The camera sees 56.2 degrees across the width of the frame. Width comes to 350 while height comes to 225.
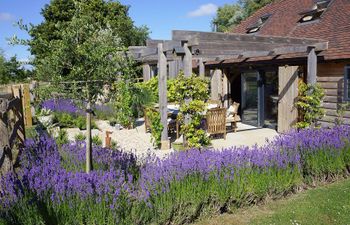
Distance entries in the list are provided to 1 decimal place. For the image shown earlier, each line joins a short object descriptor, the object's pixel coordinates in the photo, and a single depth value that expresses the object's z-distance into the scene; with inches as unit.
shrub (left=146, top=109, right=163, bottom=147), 379.8
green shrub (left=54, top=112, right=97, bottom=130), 514.6
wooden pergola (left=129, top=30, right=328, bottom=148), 327.6
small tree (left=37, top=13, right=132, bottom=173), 176.1
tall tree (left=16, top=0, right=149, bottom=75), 1246.9
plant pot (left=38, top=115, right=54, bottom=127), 481.9
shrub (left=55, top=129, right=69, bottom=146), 332.4
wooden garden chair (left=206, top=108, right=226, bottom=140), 397.6
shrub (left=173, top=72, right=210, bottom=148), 323.6
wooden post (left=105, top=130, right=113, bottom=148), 364.4
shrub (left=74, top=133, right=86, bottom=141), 378.6
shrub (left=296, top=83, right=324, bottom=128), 368.5
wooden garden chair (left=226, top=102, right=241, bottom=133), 465.4
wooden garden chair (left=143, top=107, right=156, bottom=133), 442.6
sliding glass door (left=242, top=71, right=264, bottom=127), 525.7
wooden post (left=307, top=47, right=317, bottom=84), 372.2
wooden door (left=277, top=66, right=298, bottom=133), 433.1
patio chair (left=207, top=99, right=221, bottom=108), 523.5
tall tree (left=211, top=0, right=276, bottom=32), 1528.1
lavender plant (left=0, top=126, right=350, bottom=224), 151.7
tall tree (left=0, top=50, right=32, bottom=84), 1177.4
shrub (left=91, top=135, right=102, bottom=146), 364.5
